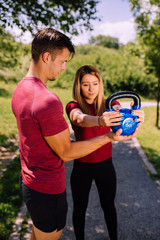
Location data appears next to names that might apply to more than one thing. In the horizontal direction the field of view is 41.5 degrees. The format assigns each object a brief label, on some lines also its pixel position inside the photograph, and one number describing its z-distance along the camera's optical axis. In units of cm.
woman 235
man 140
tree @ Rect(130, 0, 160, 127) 756
